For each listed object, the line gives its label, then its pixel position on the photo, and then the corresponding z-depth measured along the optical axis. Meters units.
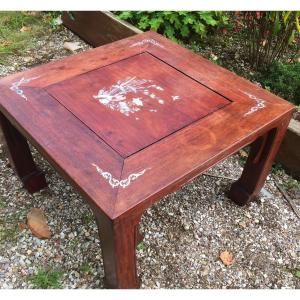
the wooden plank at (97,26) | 3.00
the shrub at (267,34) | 2.46
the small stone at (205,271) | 1.77
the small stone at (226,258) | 1.81
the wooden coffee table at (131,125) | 1.26
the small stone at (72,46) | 3.34
